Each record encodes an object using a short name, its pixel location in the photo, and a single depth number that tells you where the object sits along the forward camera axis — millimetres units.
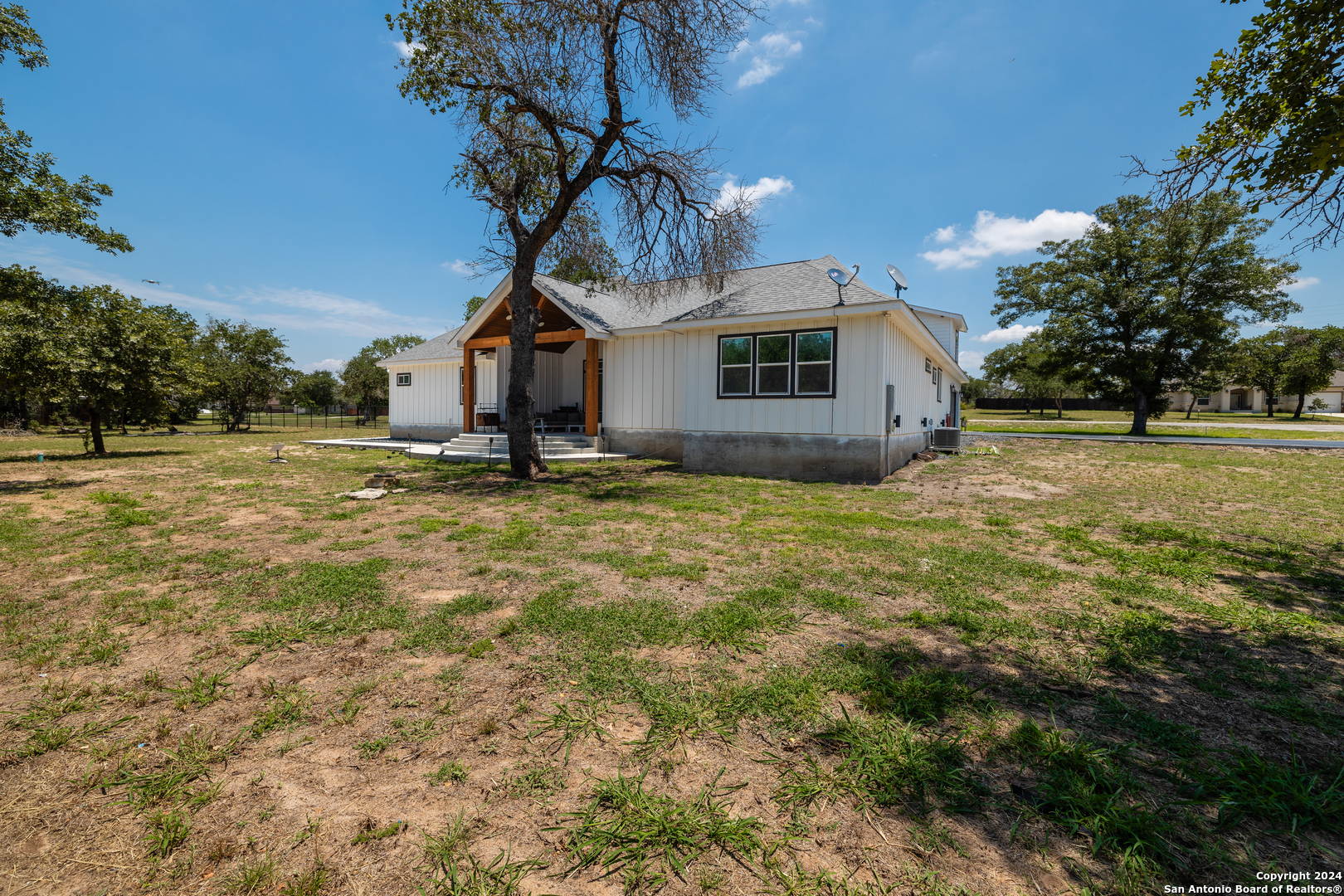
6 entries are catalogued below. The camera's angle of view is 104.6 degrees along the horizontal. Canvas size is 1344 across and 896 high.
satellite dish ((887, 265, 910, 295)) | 11938
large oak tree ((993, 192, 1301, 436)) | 20359
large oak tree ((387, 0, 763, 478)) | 9273
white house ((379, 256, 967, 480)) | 10453
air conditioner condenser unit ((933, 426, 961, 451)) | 15938
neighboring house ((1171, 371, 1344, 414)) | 50906
